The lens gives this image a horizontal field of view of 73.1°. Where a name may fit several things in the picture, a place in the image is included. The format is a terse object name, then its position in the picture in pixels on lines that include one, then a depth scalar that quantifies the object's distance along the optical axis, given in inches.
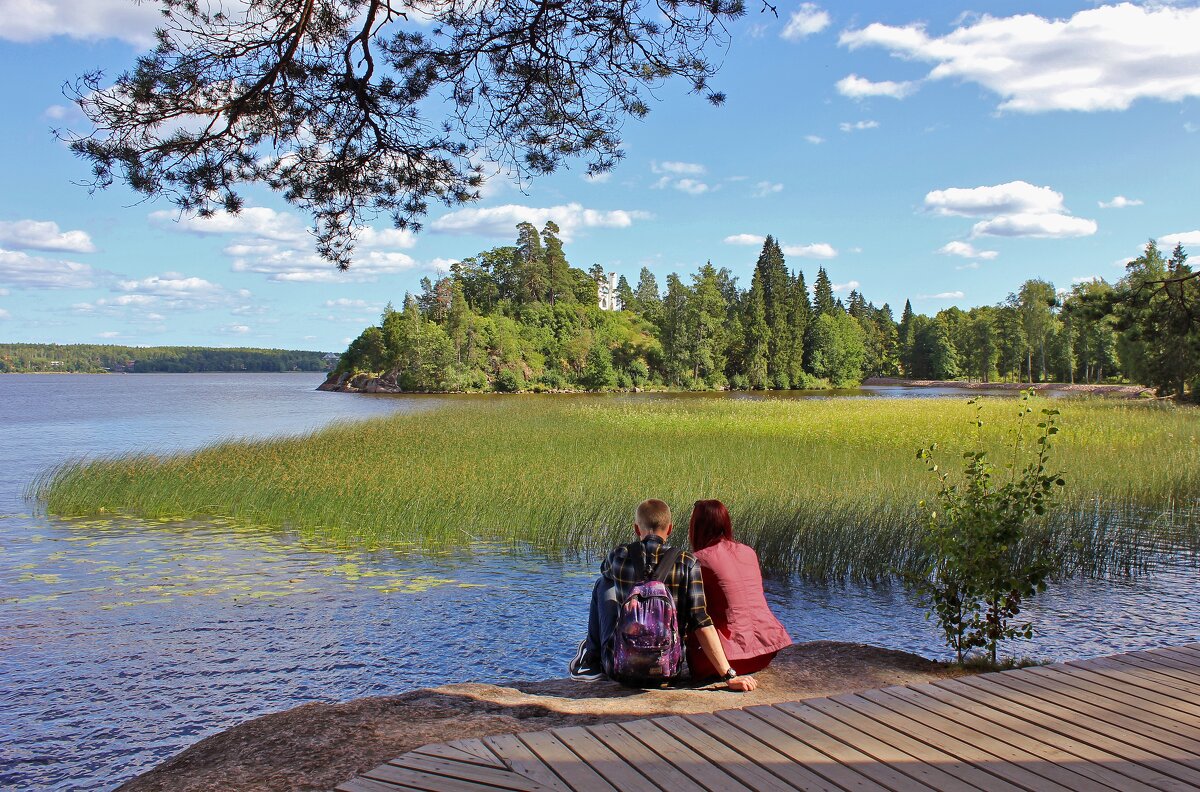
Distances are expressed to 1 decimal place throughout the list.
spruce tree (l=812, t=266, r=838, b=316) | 4603.8
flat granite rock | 176.6
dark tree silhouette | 257.1
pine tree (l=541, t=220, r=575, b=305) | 4505.4
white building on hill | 6013.8
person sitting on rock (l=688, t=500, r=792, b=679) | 217.0
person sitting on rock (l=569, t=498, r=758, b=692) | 205.5
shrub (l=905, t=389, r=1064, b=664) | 245.1
